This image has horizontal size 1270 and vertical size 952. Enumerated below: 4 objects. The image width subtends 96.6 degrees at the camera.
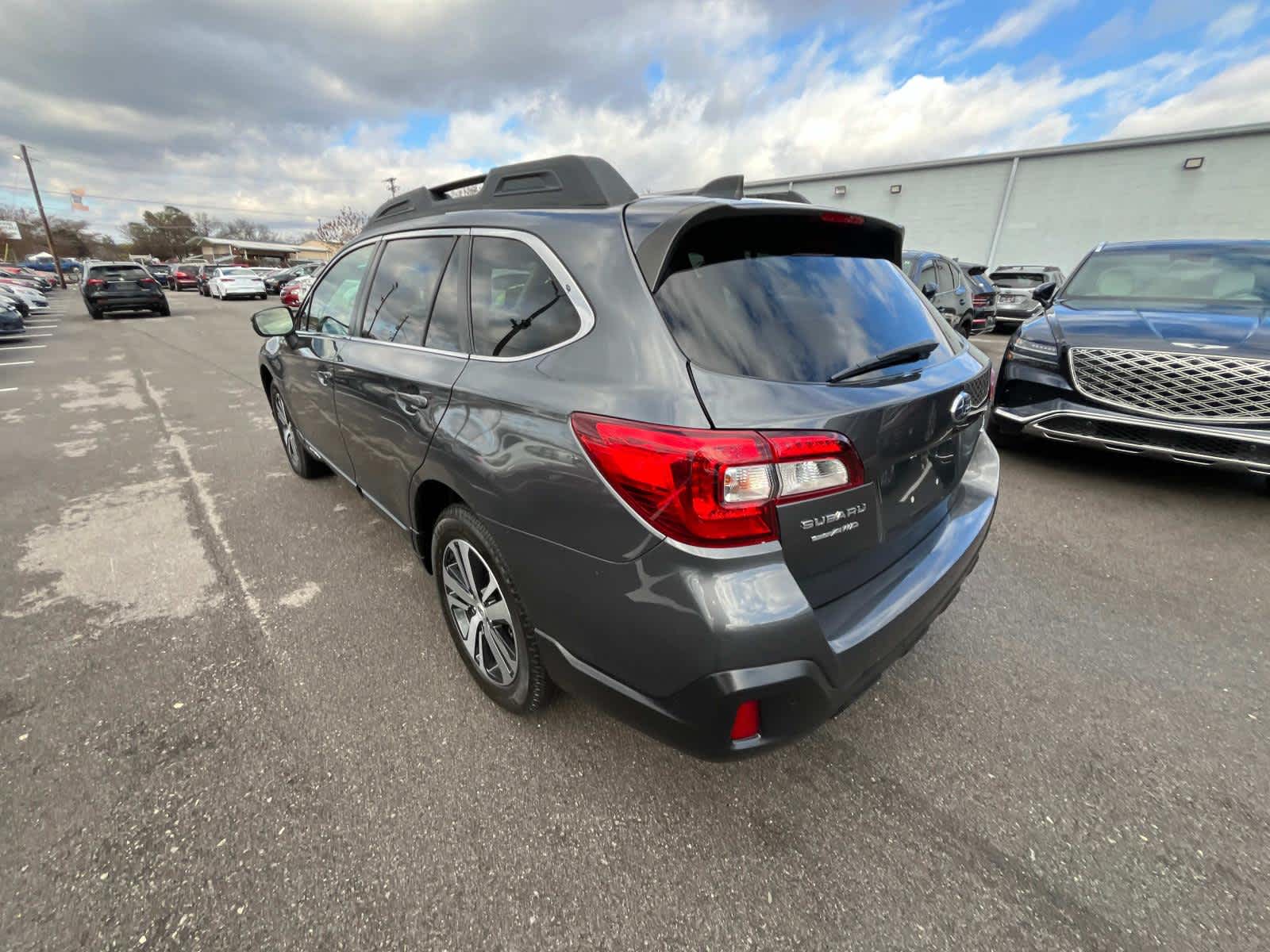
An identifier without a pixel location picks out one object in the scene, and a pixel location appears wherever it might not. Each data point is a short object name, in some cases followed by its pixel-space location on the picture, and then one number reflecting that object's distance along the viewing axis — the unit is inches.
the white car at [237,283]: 986.7
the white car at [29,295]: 685.0
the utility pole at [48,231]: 1566.3
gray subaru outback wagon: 53.5
